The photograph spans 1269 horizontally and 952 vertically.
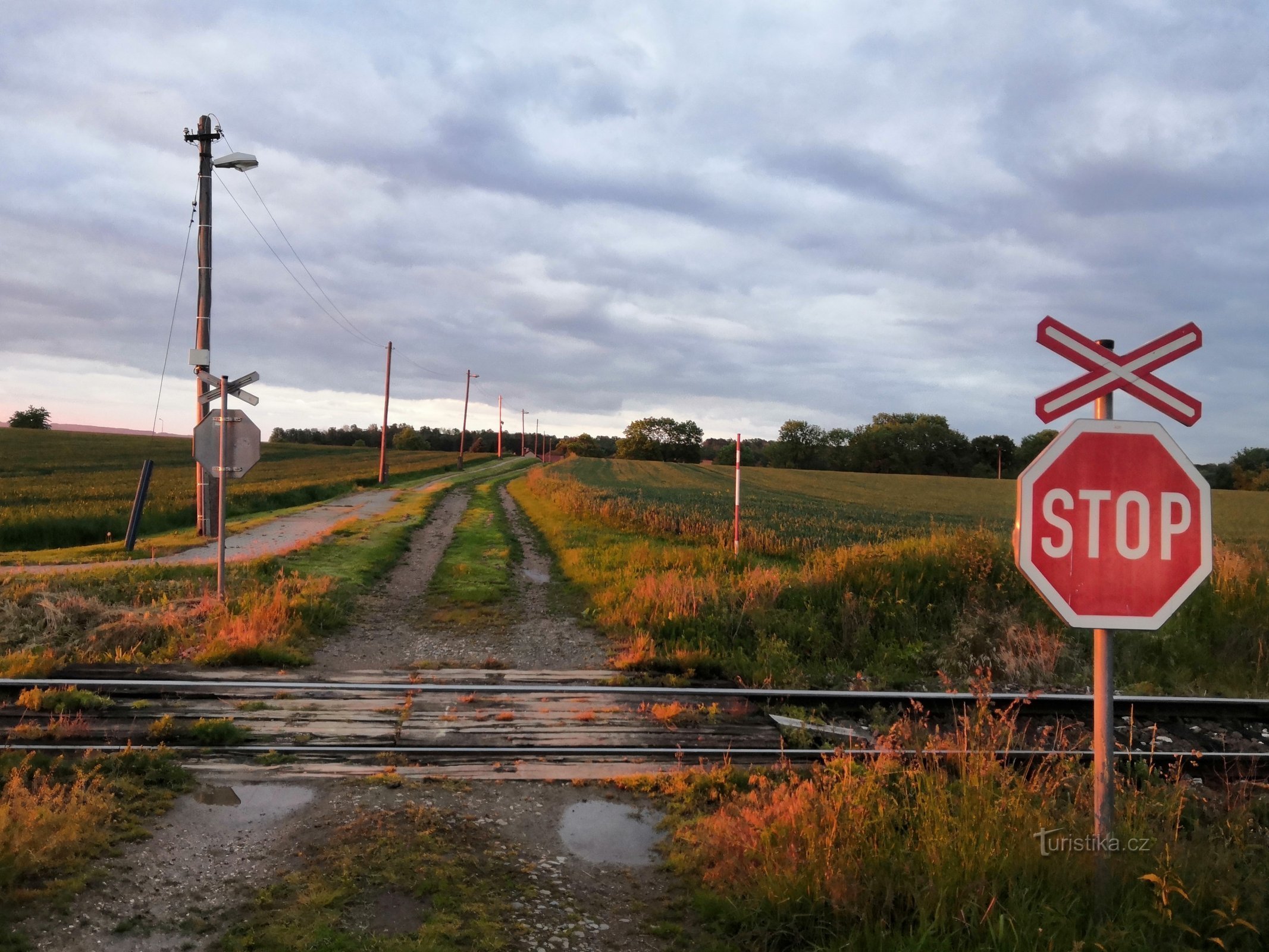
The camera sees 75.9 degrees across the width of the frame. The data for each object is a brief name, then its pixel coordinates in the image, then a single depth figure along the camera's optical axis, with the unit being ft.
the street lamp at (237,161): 56.18
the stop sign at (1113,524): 12.53
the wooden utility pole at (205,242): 58.34
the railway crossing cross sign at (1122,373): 12.36
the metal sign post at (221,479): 36.99
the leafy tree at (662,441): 488.02
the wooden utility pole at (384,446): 147.28
